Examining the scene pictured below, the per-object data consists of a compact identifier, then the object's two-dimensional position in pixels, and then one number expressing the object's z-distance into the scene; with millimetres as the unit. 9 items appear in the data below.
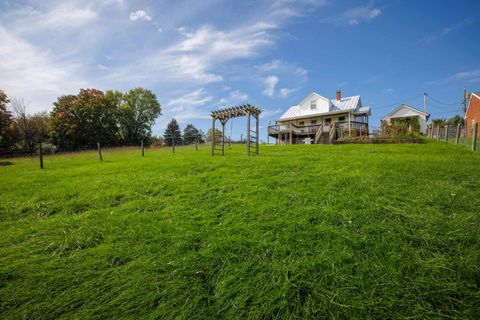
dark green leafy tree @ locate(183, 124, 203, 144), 76962
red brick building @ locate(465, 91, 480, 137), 25617
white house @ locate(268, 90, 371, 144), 25172
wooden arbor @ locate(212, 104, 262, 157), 11930
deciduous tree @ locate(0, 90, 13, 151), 29186
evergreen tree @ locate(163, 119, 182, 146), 61156
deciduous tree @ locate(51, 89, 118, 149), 34731
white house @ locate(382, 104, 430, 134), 27031
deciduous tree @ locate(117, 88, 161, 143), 46219
